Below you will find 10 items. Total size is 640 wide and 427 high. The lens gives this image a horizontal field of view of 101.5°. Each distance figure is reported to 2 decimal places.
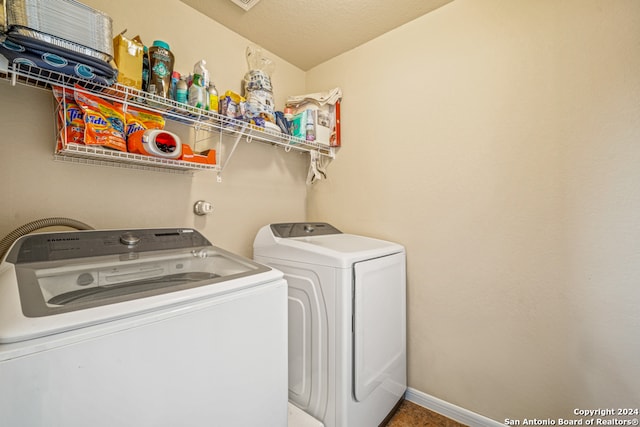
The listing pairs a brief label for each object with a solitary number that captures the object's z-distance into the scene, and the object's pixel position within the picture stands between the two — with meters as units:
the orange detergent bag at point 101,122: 1.10
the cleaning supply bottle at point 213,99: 1.57
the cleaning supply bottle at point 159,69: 1.32
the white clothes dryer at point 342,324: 1.34
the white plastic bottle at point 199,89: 1.45
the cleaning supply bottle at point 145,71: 1.32
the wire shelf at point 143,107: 1.04
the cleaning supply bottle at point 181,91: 1.42
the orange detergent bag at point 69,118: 1.08
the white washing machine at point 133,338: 0.54
